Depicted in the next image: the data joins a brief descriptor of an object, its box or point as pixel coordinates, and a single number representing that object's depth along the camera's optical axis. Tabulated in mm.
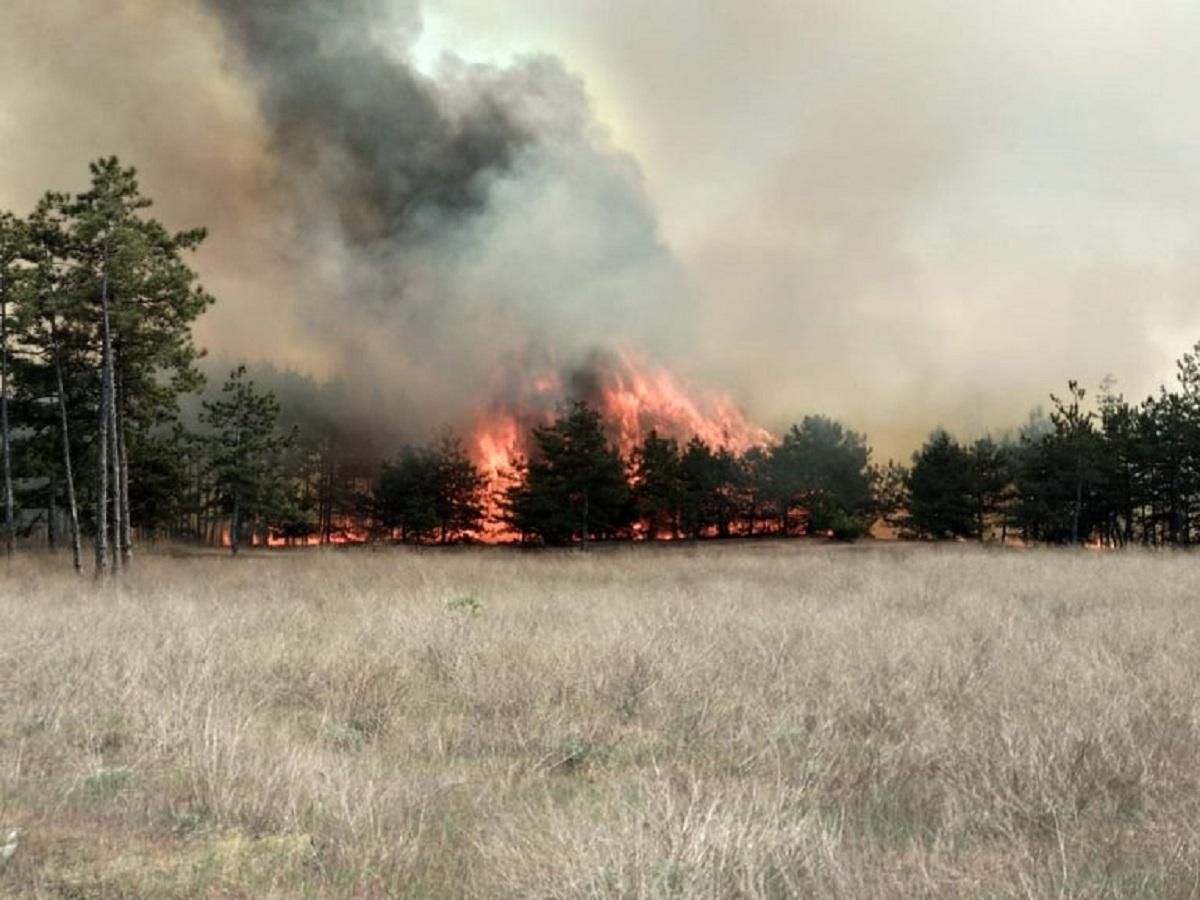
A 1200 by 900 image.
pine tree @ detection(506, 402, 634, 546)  58000
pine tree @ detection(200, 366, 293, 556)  47844
